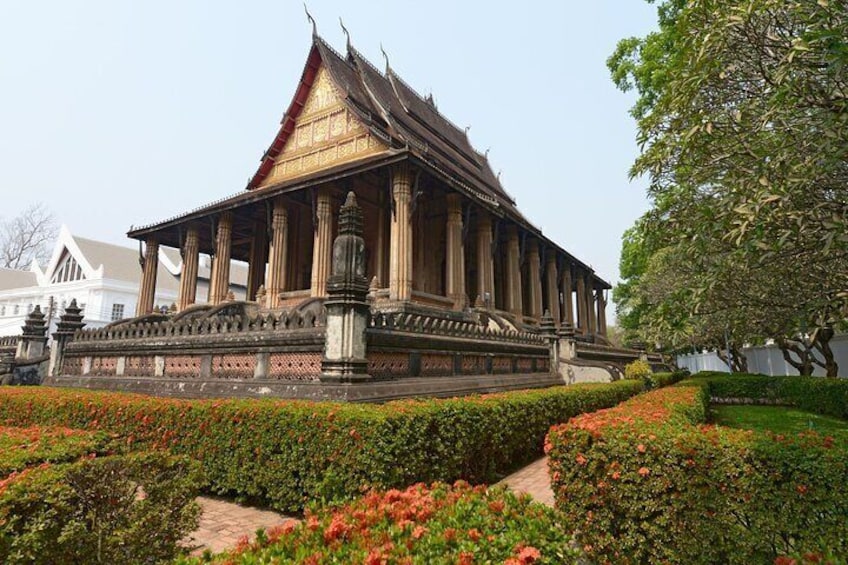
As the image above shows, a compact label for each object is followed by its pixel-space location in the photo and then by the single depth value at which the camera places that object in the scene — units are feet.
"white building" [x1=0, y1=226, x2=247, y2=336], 111.86
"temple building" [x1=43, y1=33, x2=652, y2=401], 24.59
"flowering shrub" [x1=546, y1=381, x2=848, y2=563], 9.89
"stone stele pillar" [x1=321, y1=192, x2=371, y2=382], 21.81
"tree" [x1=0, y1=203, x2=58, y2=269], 154.71
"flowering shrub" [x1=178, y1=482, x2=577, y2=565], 6.57
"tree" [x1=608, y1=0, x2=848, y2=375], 15.78
